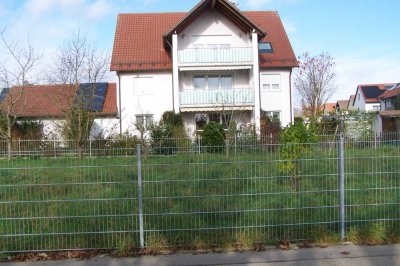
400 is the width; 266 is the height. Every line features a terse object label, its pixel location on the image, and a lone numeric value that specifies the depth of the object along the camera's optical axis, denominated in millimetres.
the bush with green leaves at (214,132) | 22134
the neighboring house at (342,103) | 93488
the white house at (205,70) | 27844
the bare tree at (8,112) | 22952
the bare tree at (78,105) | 23238
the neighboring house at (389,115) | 37156
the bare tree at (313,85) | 46500
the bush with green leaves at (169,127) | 23266
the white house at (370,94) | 69381
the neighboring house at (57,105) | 27625
